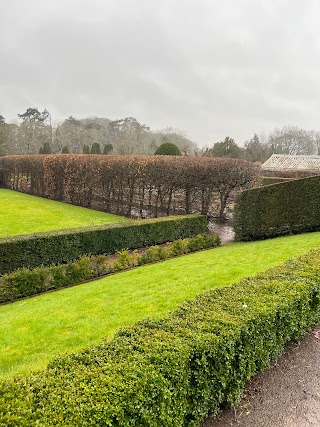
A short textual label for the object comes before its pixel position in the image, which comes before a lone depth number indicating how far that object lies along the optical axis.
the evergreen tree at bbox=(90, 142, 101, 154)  37.66
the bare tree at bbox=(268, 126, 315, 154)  61.19
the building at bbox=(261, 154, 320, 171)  31.56
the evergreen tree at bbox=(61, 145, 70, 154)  37.66
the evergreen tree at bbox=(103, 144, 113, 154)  37.57
